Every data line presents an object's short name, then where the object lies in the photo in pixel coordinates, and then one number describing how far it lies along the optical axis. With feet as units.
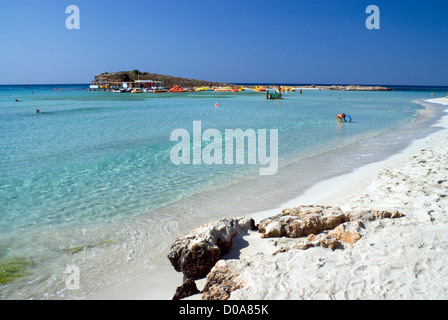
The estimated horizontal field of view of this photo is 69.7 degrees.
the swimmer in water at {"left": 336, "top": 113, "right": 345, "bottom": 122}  76.48
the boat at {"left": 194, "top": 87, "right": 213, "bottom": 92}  302.04
